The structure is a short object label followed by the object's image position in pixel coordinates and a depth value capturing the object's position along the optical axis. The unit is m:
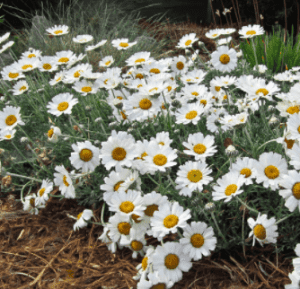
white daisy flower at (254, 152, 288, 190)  0.82
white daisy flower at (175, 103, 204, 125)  0.95
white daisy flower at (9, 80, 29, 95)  1.16
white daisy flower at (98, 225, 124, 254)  0.90
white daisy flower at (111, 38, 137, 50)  1.25
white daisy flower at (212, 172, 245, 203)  0.81
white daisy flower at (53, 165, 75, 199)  0.93
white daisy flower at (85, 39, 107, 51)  1.21
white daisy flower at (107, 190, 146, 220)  0.82
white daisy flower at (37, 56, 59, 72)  1.21
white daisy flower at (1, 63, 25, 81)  1.19
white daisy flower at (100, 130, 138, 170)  0.89
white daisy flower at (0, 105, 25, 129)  1.06
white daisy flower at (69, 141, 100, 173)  0.92
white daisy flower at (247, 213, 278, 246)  0.79
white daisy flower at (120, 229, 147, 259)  0.84
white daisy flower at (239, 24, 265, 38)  1.15
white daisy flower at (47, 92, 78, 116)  1.04
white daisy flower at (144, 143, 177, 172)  0.85
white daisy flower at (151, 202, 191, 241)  0.81
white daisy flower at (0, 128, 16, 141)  1.03
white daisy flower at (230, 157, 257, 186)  0.83
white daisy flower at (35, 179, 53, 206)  0.97
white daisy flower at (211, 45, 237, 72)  1.19
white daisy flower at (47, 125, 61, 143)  0.99
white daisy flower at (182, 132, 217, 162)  0.89
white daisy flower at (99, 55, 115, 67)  1.19
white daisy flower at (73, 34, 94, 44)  1.31
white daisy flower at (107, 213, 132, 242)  0.85
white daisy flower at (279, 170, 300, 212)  0.79
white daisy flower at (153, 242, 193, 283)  0.82
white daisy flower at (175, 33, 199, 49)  1.26
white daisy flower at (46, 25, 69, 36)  1.33
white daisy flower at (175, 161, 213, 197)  0.85
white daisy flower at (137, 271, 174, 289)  0.81
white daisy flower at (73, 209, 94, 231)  0.90
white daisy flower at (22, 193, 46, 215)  0.99
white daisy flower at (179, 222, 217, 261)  0.82
